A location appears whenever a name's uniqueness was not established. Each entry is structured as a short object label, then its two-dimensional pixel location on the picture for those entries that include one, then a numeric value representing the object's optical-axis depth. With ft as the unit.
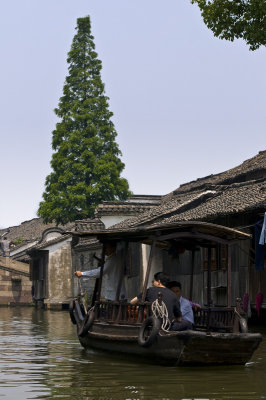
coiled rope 40.52
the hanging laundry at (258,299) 69.31
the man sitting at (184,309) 41.22
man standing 48.26
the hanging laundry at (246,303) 70.08
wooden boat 39.19
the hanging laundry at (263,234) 64.34
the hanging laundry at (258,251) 67.56
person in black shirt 40.91
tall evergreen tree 142.00
